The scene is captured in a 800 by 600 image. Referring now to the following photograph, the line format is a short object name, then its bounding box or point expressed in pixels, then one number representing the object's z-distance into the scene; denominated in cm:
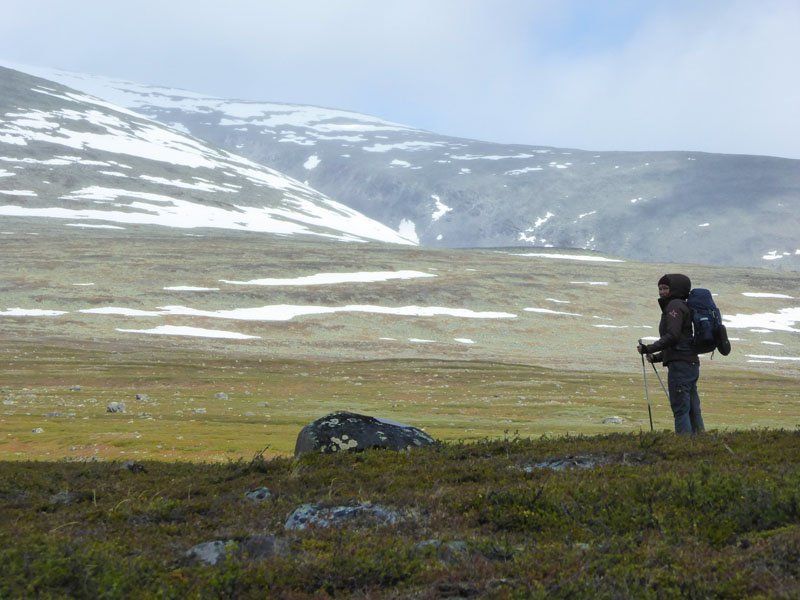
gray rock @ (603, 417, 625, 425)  3728
